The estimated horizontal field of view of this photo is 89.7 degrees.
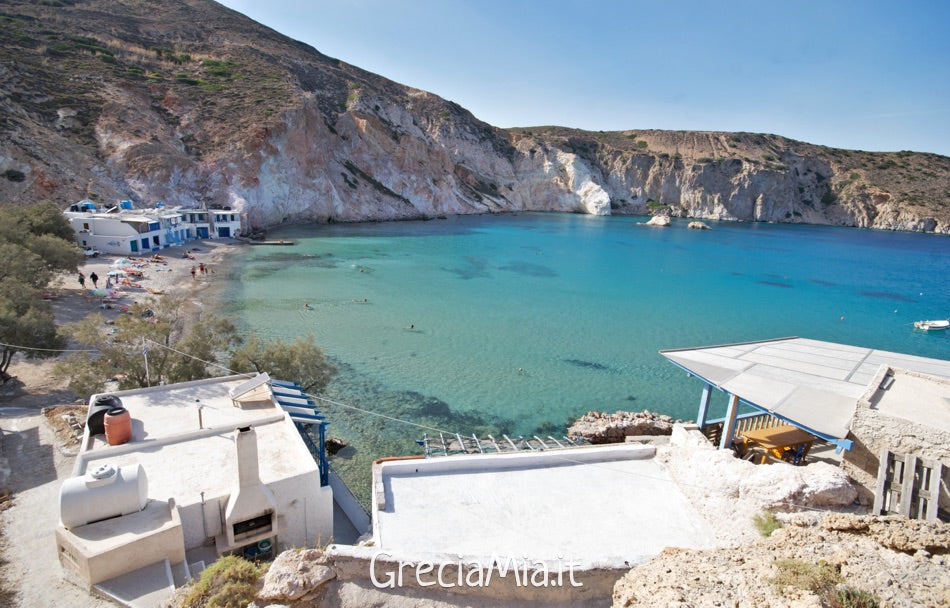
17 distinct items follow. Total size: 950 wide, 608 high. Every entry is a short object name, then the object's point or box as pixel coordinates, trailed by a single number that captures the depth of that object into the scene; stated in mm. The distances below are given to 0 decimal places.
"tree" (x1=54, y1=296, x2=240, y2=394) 14414
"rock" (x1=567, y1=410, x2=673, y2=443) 16172
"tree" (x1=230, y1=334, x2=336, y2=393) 15570
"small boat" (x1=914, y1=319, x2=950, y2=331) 34469
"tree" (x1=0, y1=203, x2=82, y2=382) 15977
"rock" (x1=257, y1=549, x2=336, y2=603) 5227
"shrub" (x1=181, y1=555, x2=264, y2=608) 5242
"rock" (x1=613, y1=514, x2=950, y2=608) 3764
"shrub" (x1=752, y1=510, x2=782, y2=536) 6738
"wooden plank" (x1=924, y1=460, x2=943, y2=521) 6488
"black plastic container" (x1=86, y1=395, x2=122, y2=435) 10203
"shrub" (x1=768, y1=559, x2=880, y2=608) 3691
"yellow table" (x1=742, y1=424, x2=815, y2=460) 10312
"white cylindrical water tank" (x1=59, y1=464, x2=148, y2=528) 7324
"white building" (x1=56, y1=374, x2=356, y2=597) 7328
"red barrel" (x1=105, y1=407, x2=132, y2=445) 9859
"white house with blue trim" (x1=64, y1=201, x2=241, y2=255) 39219
